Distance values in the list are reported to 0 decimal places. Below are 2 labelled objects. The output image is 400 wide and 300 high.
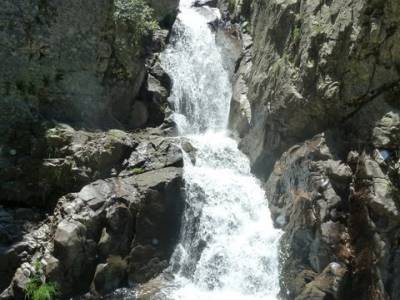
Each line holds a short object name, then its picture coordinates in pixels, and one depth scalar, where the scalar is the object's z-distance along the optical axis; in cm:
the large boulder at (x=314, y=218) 999
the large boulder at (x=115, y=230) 1006
